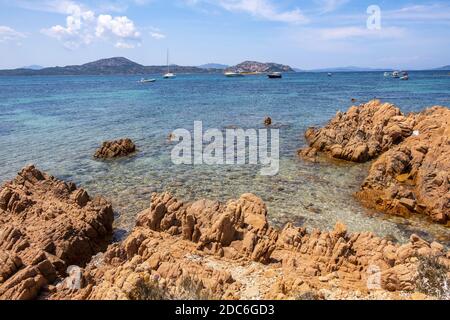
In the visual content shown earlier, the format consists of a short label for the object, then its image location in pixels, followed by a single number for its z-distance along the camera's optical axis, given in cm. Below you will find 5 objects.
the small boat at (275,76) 18138
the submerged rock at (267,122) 4619
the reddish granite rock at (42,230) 1166
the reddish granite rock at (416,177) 1995
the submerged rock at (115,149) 3195
